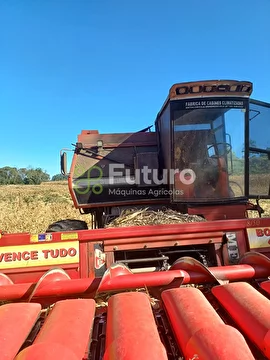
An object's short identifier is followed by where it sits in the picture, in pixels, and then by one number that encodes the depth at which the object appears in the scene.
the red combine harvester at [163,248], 1.32
